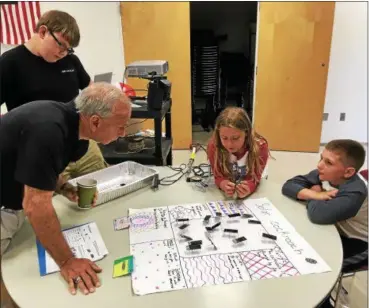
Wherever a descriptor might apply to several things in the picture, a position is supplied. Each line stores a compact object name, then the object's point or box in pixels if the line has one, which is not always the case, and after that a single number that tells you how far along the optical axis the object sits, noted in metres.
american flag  3.76
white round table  1.01
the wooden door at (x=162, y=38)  3.91
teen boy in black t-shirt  1.80
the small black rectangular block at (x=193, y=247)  1.23
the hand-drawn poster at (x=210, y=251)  1.10
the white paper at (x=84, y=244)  1.19
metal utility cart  2.36
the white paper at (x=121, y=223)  1.39
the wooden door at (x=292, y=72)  3.84
